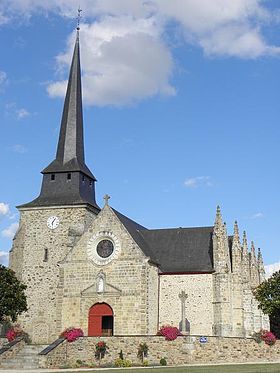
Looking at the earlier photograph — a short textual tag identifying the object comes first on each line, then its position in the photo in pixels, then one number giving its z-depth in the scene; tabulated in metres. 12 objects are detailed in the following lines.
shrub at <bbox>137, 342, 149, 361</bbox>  29.61
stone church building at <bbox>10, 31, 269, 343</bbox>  35.88
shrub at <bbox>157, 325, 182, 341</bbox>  29.92
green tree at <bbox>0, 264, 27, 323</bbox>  32.66
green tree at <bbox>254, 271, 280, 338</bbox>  36.14
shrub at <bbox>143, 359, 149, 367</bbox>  28.69
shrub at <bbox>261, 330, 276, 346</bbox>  31.81
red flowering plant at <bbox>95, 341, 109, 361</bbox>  29.81
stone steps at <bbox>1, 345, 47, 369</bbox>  28.63
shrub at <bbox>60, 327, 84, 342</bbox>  30.50
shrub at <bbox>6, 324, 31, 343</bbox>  32.80
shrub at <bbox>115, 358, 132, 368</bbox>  28.78
